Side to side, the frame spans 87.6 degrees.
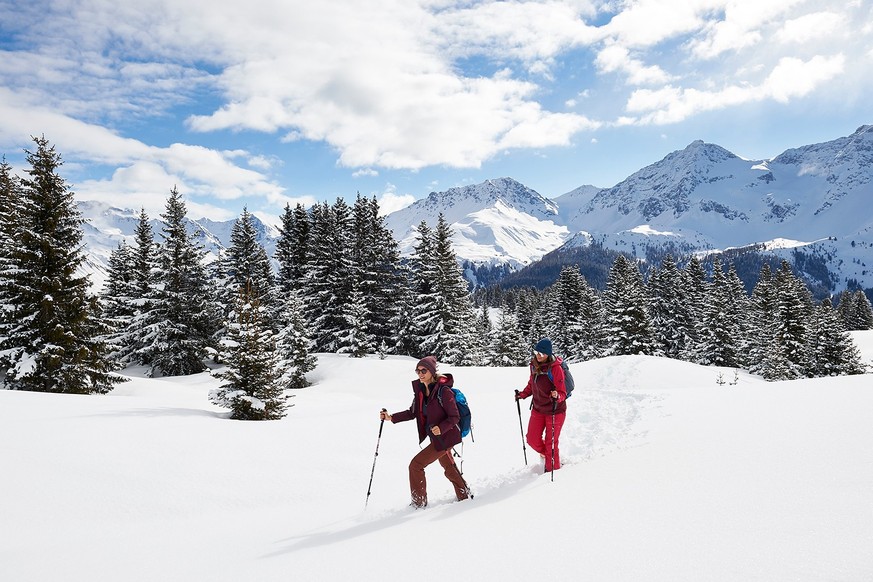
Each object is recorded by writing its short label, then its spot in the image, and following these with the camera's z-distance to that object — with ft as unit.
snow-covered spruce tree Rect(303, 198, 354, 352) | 121.60
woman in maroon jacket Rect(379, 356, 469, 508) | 19.95
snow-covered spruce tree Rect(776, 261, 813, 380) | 119.31
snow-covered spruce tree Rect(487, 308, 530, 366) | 160.25
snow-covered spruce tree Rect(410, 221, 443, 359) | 121.85
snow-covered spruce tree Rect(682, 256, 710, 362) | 151.02
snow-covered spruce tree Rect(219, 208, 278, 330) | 123.54
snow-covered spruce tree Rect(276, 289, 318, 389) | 84.07
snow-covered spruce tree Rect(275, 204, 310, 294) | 144.15
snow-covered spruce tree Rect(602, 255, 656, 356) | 128.26
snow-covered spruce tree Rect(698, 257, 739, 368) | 143.33
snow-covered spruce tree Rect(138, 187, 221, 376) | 100.68
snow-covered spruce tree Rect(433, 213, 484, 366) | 121.08
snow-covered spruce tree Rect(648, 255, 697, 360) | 153.79
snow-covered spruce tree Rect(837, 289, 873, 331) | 224.94
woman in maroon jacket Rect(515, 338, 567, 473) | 23.59
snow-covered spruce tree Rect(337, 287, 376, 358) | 111.45
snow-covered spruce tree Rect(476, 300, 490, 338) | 219.12
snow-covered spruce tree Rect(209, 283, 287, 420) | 43.73
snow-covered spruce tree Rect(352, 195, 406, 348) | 127.24
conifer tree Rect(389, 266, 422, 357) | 127.34
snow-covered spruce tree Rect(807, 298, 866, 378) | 106.32
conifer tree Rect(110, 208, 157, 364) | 102.32
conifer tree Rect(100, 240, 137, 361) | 115.65
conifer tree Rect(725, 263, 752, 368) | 152.62
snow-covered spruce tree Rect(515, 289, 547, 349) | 221.35
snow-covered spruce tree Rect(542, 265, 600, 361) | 162.40
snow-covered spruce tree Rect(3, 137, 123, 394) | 57.72
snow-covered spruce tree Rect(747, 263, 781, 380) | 120.50
